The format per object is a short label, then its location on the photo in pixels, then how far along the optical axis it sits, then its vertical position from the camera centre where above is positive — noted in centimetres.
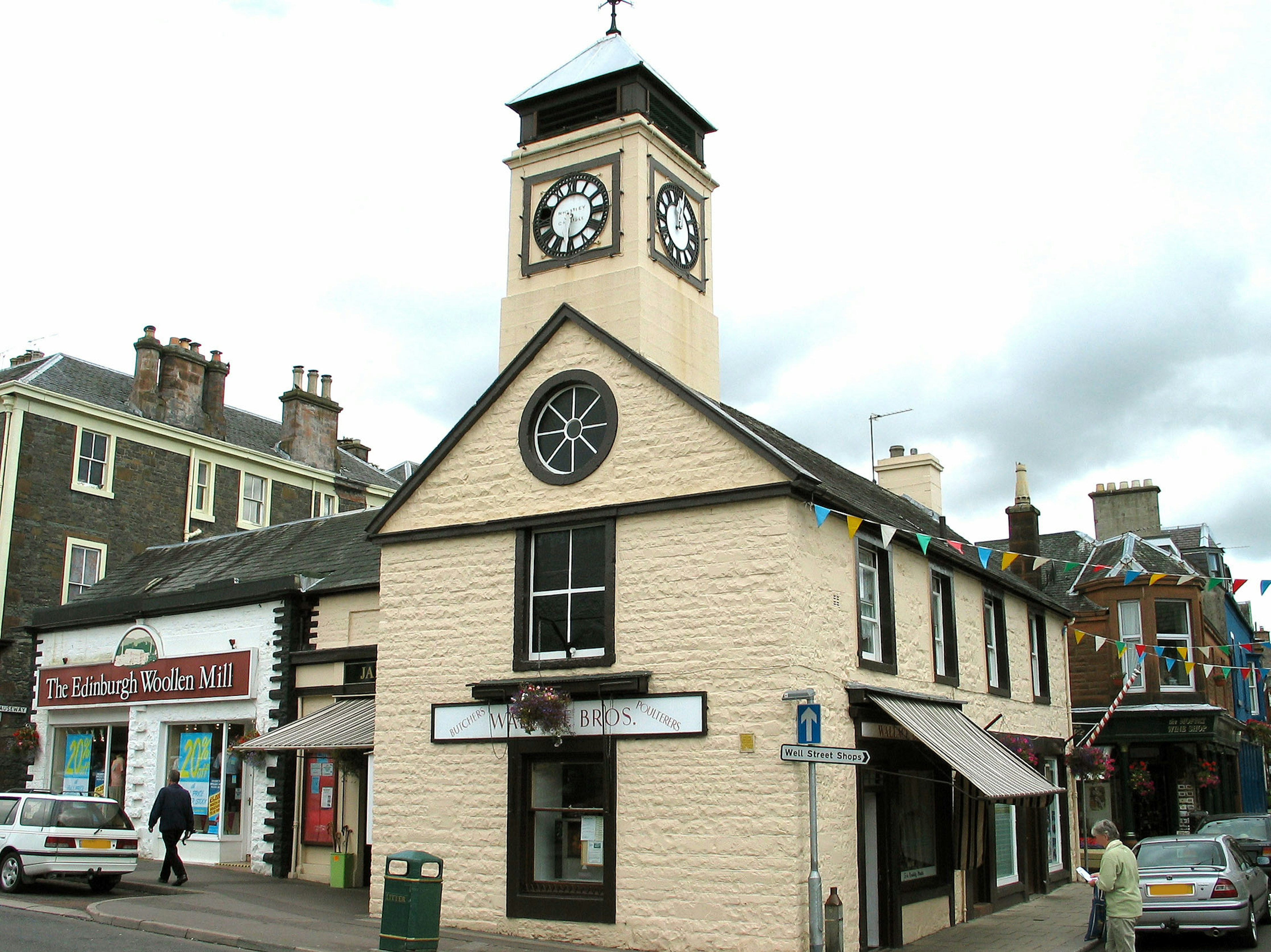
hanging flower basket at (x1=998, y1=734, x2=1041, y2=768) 1888 -58
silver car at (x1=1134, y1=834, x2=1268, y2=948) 1446 -223
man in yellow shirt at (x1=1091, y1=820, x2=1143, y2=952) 1159 -182
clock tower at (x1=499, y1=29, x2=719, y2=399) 1764 +765
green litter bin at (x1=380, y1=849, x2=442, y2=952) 1173 -202
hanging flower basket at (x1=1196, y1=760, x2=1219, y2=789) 2864 -156
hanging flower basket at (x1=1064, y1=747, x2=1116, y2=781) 2298 -101
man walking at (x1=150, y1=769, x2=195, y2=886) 1738 -167
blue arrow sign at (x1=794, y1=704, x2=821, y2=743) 1182 -14
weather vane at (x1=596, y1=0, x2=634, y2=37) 2028 +1198
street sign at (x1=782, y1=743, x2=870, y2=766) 1169 -45
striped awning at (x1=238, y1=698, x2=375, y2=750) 1714 -36
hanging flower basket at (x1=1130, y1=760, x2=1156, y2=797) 2872 -166
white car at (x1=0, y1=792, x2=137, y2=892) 1627 -189
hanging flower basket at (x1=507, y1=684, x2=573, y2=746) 1380 -1
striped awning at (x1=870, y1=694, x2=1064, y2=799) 1411 -51
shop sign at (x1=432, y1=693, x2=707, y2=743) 1347 -13
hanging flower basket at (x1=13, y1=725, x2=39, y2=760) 2423 -70
